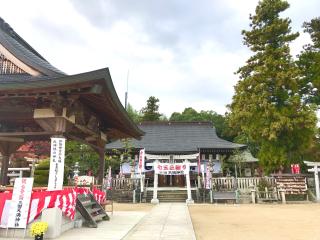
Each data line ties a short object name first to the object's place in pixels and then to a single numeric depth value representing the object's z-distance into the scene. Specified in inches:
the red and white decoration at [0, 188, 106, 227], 267.4
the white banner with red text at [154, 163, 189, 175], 851.4
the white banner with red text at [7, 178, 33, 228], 264.4
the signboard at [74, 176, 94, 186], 723.5
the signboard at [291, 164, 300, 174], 793.6
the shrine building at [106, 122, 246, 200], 1030.4
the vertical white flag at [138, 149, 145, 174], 850.1
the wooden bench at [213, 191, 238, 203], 786.2
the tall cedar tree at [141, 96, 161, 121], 2033.7
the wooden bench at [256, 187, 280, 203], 759.7
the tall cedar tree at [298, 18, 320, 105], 906.7
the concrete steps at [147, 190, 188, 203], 858.8
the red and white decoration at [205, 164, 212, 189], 811.4
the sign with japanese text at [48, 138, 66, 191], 275.7
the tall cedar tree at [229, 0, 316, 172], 809.5
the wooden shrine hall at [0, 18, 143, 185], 266.4
